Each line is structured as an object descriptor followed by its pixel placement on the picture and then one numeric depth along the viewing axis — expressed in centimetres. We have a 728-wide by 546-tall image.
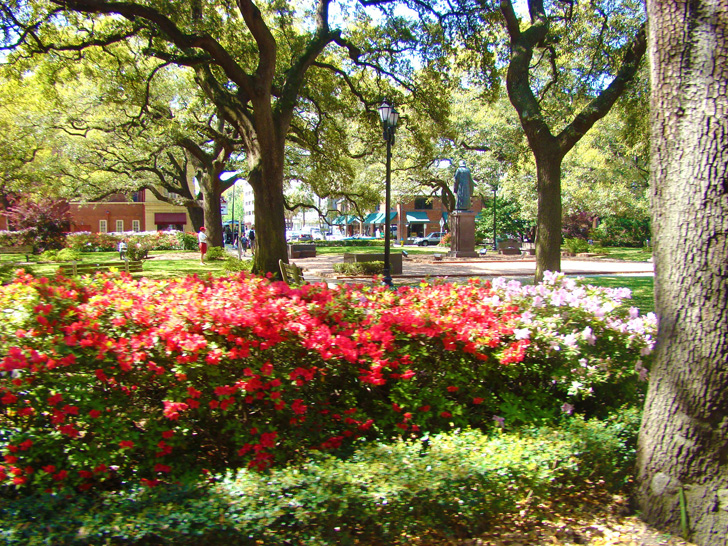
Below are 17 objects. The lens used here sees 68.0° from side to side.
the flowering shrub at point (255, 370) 310
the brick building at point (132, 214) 6025
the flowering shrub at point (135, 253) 2289
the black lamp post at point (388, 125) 1445
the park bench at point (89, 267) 1425
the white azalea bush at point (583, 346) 407
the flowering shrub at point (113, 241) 3391
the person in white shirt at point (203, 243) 2479
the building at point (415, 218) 7138
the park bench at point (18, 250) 2831
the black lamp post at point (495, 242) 3988
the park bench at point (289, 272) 1309
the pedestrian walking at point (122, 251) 2393
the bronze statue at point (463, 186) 3148
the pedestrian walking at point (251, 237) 4076
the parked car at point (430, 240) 5800
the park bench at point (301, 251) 3362
